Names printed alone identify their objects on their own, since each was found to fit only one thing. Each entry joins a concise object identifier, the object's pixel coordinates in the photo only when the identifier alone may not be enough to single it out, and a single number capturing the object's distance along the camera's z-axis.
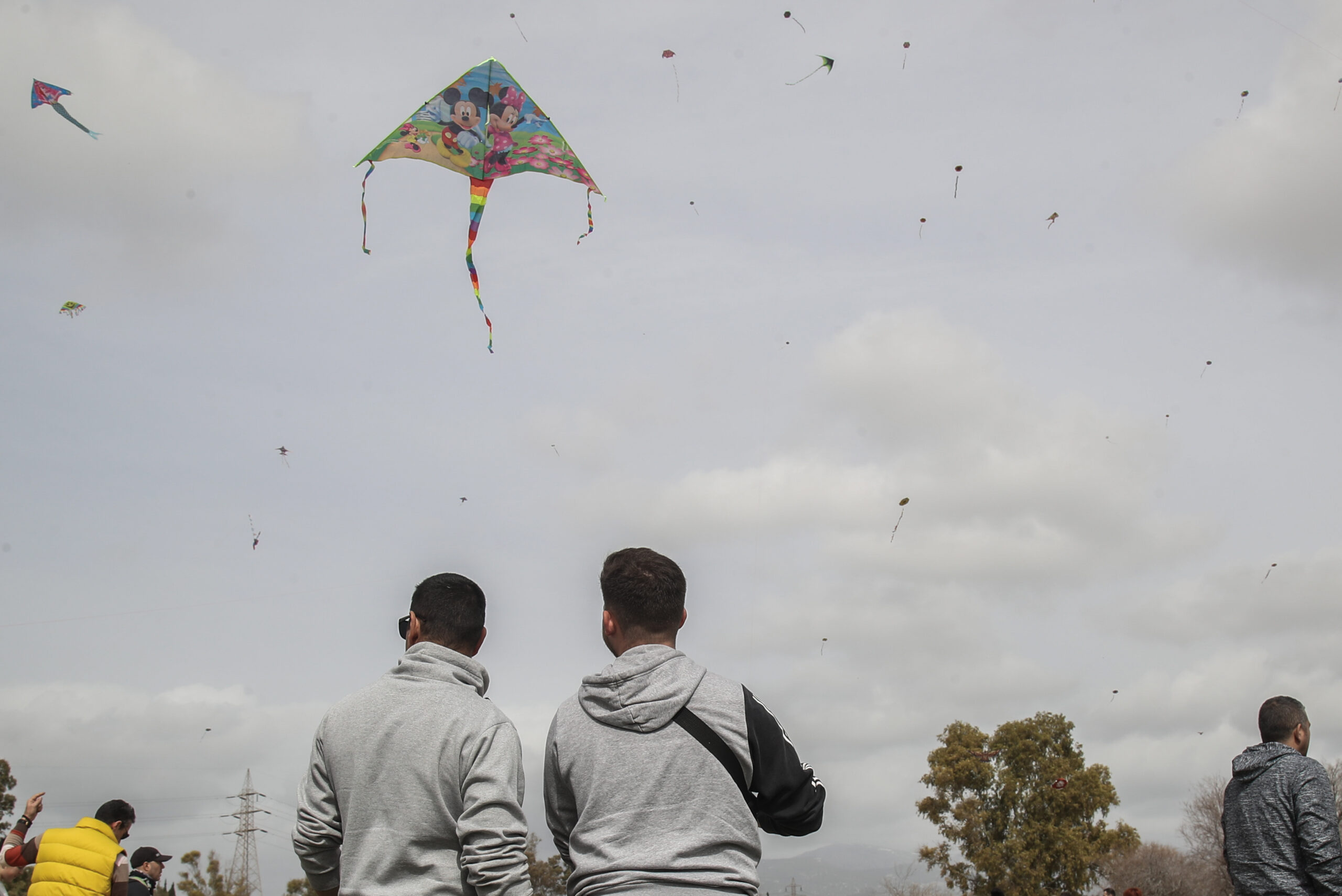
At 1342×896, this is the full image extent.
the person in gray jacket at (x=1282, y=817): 4.31
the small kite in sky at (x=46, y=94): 9.29
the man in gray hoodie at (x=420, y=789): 3.07
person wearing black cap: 7.36
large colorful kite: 9.51
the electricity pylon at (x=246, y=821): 47.31
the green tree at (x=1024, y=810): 30.50
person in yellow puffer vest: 6.01
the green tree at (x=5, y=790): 36.00
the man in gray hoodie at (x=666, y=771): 2.86
